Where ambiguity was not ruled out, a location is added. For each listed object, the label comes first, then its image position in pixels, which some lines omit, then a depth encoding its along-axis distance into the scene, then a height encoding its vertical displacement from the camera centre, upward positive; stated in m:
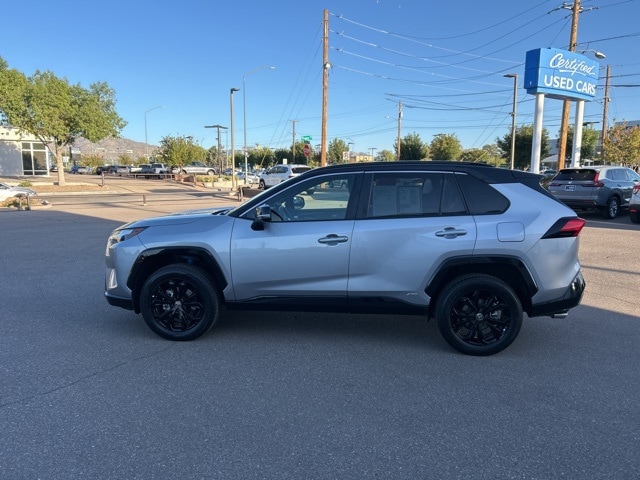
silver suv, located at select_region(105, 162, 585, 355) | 4.41 -0.70
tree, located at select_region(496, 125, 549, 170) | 53.61 +4.26
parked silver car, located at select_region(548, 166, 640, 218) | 15.08 -0.14
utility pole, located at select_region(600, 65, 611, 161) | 45.50 +6.68
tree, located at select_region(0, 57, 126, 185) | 31.62 +4.67
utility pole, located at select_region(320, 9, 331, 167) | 25.95 +5.58
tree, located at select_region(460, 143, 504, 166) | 61.91 +4.02
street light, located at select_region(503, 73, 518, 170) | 37.59 +6.73
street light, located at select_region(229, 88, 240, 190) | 34.84 +5.99
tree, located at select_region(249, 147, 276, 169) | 100.68 +4.99
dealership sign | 19.41 +4.60
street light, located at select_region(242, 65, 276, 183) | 41.38 +4.59
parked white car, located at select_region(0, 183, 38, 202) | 20.59 -0.74
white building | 51.44 +2.19
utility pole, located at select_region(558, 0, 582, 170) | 22.83 +3.72
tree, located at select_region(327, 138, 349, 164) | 86.38 +5.63
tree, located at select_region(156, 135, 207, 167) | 52.66 +3.00
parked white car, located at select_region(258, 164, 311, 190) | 32.38 +0.34
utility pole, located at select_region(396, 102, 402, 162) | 56.97 +7.66
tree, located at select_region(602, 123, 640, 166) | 44.06 +3.55
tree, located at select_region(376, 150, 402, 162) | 111.64 +6.65
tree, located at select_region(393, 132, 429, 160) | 60.66 +4.25
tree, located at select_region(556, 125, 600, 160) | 55.69 +5.05
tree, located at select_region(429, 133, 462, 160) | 63.28 +4.63
